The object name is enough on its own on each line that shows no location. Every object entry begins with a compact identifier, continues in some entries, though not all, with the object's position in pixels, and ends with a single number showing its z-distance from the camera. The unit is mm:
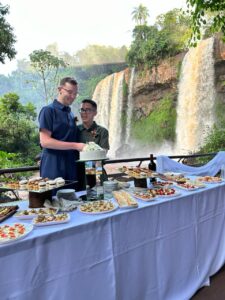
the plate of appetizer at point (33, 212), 1289
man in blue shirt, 1683
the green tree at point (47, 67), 20547
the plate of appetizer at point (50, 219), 1185
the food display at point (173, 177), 2129
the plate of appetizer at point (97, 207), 1360
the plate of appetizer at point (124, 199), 1446
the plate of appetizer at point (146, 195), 1592
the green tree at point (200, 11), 3209
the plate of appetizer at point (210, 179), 2064
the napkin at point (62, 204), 1419
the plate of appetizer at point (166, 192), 1663
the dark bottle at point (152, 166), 2232
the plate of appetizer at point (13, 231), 1017
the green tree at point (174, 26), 13930
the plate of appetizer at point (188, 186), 1836
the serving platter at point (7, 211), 1299
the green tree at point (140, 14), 20938
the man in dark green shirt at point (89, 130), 1959
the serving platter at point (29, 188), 1350
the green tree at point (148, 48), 14289
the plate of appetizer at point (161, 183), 1962
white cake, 1448
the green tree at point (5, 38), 9870
